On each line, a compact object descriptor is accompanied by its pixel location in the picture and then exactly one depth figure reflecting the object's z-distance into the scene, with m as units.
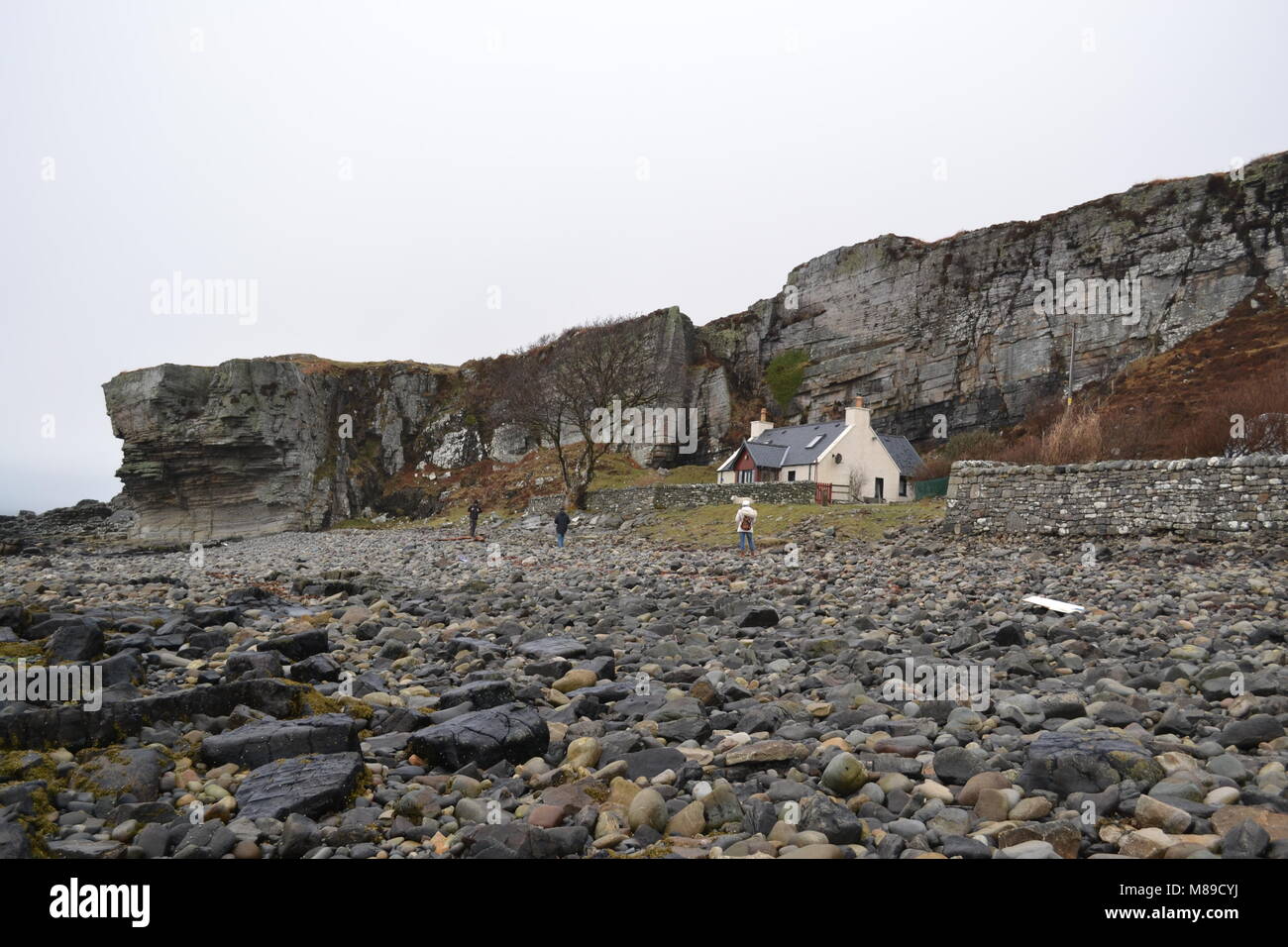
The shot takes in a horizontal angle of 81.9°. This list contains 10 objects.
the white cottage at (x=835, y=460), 49.94
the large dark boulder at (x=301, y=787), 4.59
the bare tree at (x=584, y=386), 45.41
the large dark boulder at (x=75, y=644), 7.89
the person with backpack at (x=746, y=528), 23.75
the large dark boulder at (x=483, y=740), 5.57
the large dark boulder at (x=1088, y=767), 4.57
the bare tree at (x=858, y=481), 48.16
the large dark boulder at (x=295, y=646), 8.48
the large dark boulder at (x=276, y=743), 5.46
